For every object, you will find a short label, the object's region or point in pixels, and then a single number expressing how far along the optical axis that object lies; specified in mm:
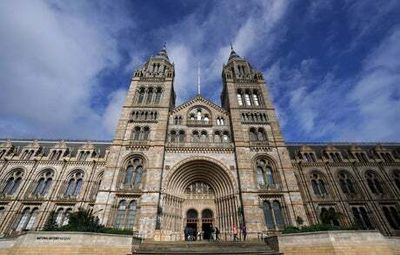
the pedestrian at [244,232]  20609
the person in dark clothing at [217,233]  22781
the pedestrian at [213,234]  21625
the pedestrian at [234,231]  21017
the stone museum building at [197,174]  23453
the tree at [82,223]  15859
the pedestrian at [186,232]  22952
